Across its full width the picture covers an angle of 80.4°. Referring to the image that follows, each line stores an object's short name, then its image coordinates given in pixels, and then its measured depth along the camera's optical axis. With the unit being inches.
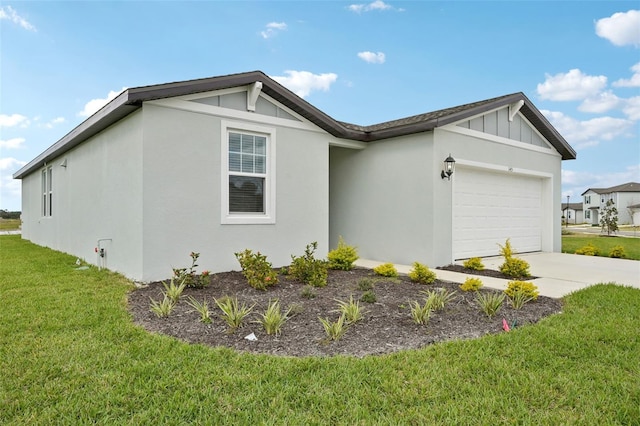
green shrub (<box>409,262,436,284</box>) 261.9
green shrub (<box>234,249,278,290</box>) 240.7
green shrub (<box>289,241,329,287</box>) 252.5
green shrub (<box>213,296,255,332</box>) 161.3
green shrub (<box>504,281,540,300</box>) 208.1
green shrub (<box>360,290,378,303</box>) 208.7
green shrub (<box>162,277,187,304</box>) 206.2
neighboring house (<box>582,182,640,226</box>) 2001.0
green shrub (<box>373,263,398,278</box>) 286.8
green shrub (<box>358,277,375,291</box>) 242.5
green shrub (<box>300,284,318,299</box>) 218.5
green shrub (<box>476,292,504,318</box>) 183.3
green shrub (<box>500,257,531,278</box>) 287.5
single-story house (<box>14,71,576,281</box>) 268.2
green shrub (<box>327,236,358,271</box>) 315.6
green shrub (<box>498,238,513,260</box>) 293.1
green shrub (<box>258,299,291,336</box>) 155.9
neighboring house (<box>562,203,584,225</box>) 2556.6
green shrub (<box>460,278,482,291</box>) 231.9
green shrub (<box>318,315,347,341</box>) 150.0
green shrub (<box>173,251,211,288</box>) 241.6
